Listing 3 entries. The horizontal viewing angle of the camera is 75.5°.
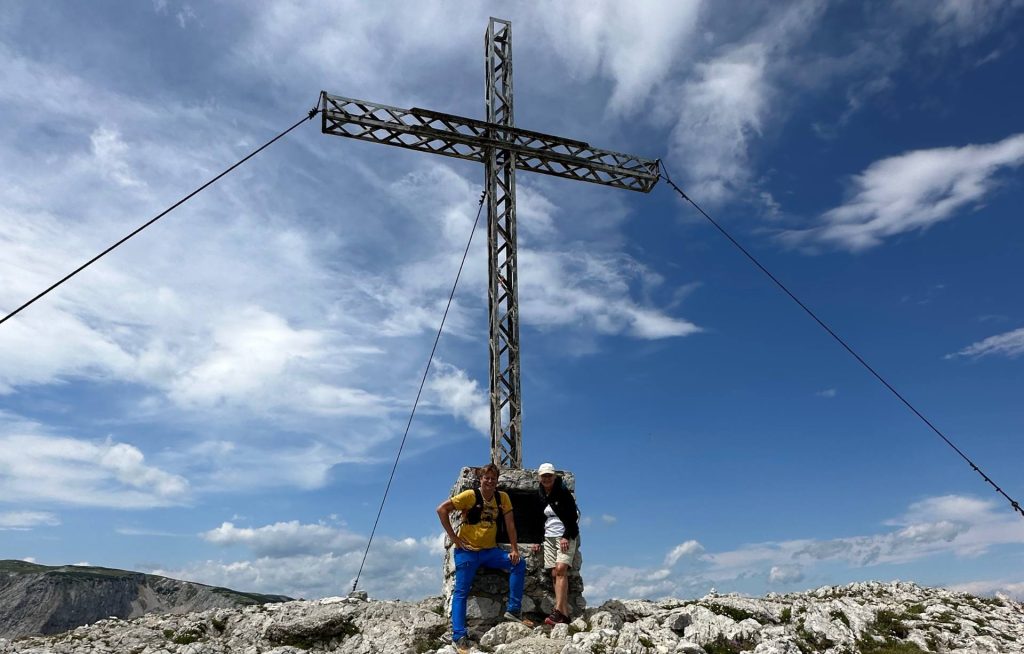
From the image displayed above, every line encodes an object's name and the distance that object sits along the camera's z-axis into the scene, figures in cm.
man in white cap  1154
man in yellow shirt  1076
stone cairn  1154
